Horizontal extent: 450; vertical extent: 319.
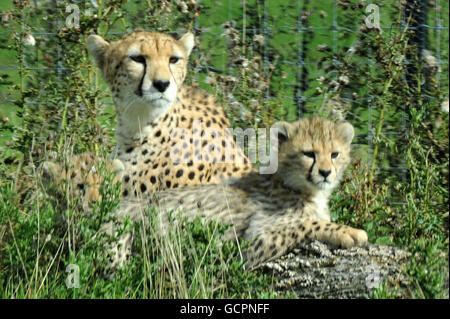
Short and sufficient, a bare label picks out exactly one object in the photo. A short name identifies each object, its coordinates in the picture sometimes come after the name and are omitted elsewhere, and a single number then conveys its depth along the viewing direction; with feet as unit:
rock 27.07
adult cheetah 30.50
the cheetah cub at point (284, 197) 28.58
